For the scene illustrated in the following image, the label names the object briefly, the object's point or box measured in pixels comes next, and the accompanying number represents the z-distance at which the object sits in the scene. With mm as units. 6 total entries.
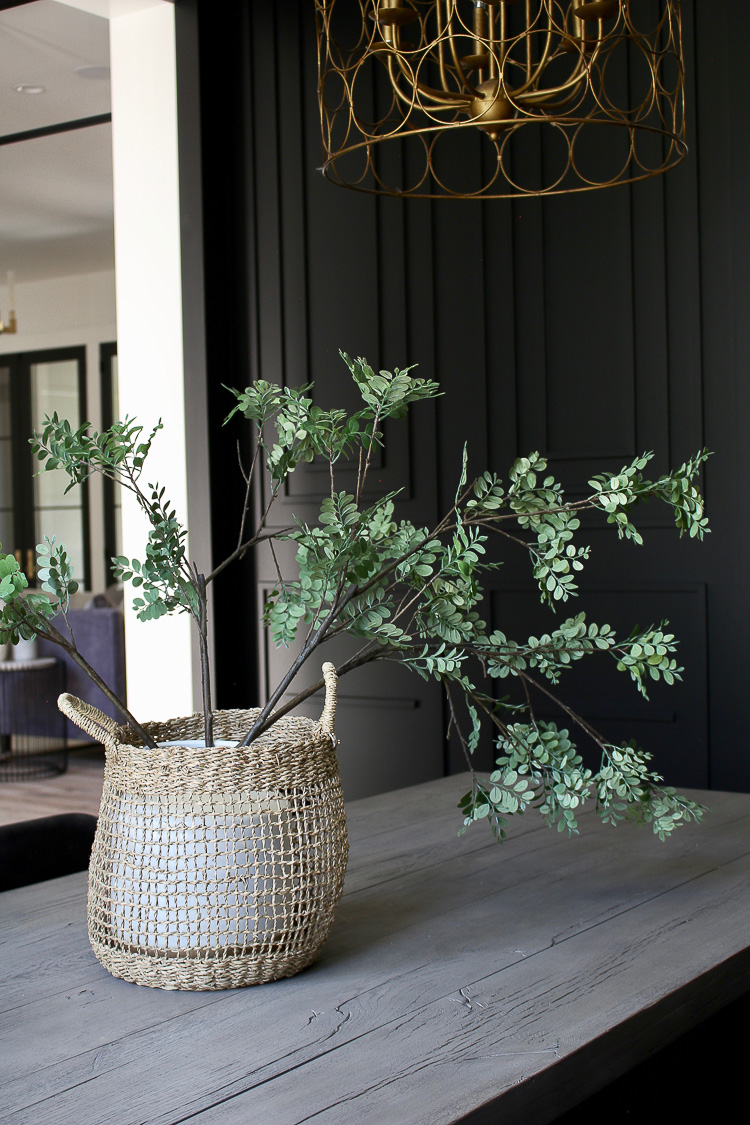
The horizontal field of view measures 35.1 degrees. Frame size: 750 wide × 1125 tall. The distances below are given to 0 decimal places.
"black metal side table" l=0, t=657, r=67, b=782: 6012
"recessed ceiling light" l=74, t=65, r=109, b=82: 4910
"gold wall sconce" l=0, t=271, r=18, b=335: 7888
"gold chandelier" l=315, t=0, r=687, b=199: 3209
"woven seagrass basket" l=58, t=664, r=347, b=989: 1083
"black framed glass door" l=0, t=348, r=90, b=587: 9398
